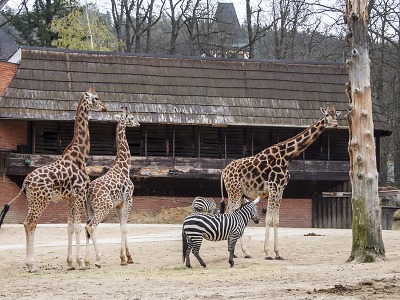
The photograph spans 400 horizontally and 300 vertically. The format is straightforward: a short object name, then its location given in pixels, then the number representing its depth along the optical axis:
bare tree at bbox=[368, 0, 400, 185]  49.69
